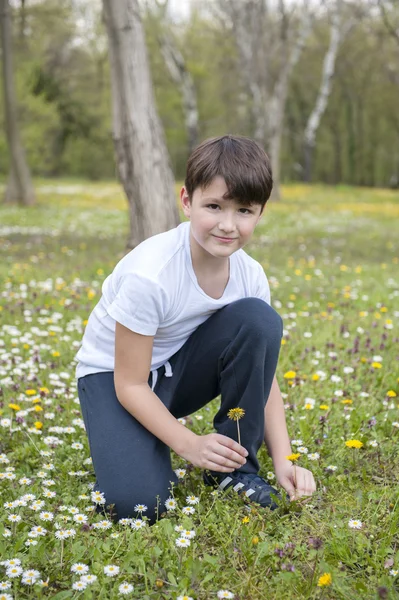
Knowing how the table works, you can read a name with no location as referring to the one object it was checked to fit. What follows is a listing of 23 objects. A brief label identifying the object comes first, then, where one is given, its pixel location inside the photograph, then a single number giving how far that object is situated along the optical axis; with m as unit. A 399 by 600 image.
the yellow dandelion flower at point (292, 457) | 2.52
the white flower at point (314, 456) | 2.85
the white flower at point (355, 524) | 2.35
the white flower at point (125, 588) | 2.02
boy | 2.46
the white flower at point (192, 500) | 2.59
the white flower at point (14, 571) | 2.03
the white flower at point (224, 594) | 2.00
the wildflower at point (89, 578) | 2.04
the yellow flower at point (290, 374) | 3.81
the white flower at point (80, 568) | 2.09
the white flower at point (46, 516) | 2.38
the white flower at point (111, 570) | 2.09
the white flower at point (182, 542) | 2.21
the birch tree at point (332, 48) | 22.45
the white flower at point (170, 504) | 2.55
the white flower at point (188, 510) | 2.46
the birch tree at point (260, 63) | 20.19
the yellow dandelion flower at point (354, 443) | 2.67
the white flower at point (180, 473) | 2.82
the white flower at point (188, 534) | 2.27
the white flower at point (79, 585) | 2.02
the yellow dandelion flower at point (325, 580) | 1.95
